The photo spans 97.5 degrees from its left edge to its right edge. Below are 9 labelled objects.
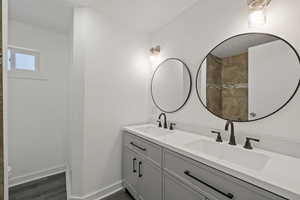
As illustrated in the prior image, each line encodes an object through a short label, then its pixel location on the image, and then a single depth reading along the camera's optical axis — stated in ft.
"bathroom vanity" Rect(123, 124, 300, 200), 2.27
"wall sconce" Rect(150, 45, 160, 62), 7.00
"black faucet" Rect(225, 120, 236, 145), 3.93
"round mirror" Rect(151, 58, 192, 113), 5.82
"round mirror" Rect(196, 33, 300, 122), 3.36
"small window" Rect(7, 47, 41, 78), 6.55
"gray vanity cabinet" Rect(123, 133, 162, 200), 4.34
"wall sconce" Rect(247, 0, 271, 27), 3.43
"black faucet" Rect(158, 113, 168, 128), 6.26
